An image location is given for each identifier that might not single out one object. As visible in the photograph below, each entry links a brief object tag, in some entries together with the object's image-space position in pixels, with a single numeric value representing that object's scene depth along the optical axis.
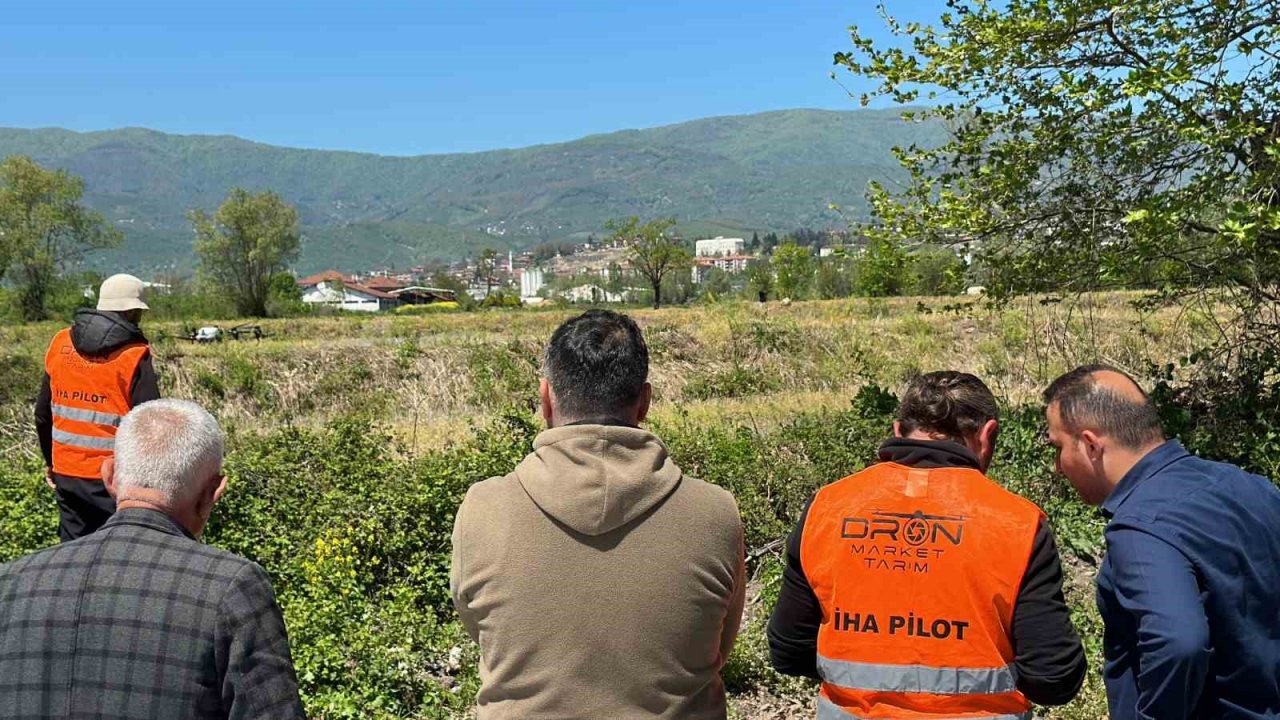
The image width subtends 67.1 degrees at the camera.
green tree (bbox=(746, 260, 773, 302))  68.50
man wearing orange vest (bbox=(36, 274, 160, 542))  6.17
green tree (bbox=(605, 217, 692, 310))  87.25
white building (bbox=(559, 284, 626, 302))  125.28
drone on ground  28.95
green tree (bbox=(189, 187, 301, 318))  85.94
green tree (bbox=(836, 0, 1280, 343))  9.04
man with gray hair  2.54
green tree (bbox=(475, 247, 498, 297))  138.30
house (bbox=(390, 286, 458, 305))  125.82
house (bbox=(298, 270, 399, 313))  139.00
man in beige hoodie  2.76
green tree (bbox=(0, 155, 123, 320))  67.44
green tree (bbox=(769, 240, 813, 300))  65.38
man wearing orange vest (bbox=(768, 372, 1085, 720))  2.90
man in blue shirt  2.80
